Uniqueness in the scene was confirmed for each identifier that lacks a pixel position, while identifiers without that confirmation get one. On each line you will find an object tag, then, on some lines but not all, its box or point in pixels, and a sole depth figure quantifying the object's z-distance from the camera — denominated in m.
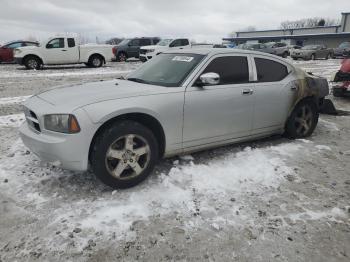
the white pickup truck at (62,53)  16.23
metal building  52.88
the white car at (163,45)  21.06
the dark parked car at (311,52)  27.83
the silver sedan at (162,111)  3.36
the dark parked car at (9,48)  19.42
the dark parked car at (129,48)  22.98
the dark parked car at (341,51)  31.43
